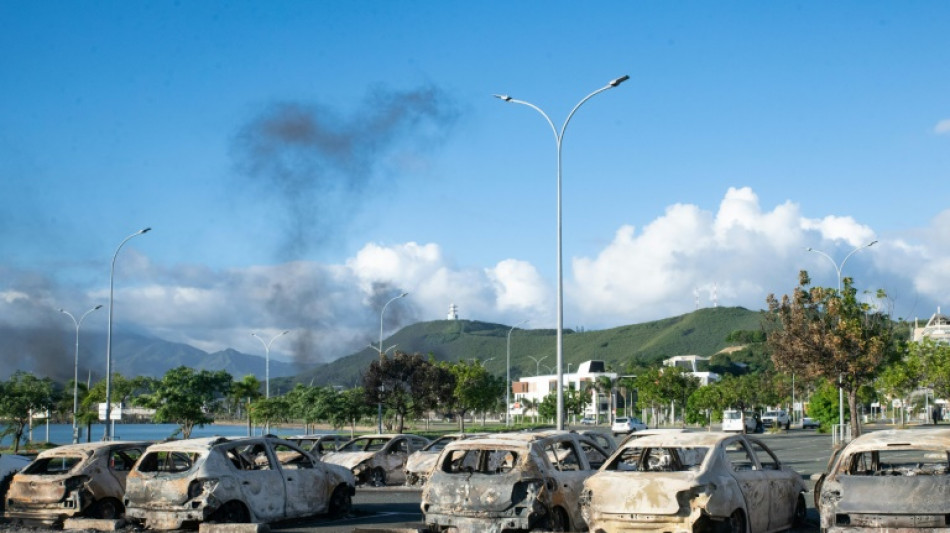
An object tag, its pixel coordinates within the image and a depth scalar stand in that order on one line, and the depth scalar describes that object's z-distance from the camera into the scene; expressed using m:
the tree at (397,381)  62.72
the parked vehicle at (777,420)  80.50
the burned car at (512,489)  13.51
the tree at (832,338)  38.34
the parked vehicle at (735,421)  72.38
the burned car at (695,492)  12.08
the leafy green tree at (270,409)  69.62
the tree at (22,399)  58.97
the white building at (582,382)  177.96
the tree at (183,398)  53.19
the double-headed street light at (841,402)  42.27
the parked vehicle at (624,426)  70.81
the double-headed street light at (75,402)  49.28
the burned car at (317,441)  26.98
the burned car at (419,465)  24.05
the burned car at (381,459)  25.34
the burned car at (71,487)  16.67
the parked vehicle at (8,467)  19.50
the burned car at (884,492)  11.55
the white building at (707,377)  185.62
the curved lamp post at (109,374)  45.41
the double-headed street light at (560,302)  27.28
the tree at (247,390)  70.25
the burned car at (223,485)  15.02
